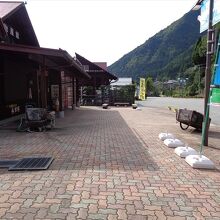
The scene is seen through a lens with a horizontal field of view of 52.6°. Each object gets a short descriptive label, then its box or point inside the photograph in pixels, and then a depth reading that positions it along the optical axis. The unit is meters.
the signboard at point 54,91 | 13.71
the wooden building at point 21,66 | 8.13
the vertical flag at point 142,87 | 22.74
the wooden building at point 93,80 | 23.12
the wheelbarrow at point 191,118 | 7.59
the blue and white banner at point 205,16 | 5.56
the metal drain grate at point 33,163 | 3.95
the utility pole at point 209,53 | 5.63
